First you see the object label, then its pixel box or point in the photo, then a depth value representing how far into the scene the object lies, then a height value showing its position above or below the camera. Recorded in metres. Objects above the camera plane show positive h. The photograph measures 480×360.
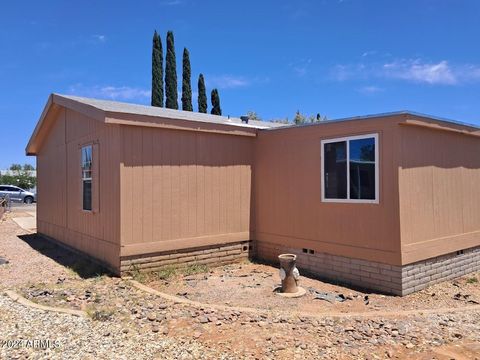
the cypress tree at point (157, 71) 30.91 +8.75
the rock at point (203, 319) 4.85 -1.65
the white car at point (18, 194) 30.32 -0.67
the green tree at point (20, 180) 43.25 +0.58
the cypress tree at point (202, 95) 31.81 +7.02
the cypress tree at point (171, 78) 31.20 +8.32
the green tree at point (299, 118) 35.04 +5.83
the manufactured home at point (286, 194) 6.69 -0.20
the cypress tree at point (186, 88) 31.85 +7.65
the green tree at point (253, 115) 35.88 +6.18
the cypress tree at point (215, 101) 31.84 +6.52
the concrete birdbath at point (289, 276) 6.34 -1.47
